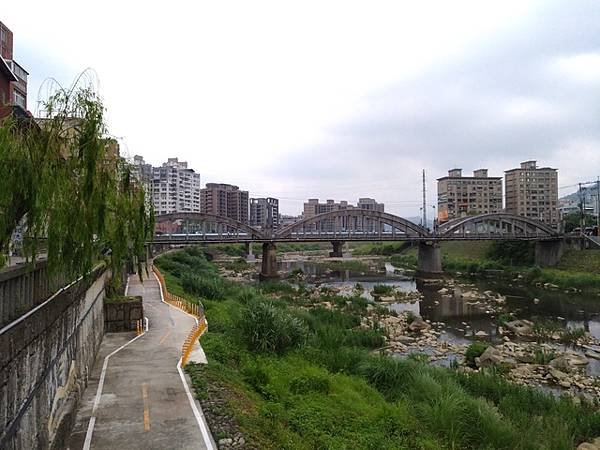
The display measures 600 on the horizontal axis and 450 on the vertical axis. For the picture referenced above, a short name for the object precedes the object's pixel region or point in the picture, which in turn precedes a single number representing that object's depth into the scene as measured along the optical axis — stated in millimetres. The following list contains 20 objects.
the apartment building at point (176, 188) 117250
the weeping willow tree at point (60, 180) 5656
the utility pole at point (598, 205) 56781
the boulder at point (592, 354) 20625
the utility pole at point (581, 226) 57309
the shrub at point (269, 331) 15914
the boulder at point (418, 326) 25891
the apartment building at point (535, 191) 108188
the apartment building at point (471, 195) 117312
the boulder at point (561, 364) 18231
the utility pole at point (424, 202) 80125
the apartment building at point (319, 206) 181125
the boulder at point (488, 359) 18703
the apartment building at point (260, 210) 164250
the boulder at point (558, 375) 17047
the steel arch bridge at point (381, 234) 54162
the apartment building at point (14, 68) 26031
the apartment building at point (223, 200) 139375
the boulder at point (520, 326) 25464
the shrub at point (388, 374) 13887
